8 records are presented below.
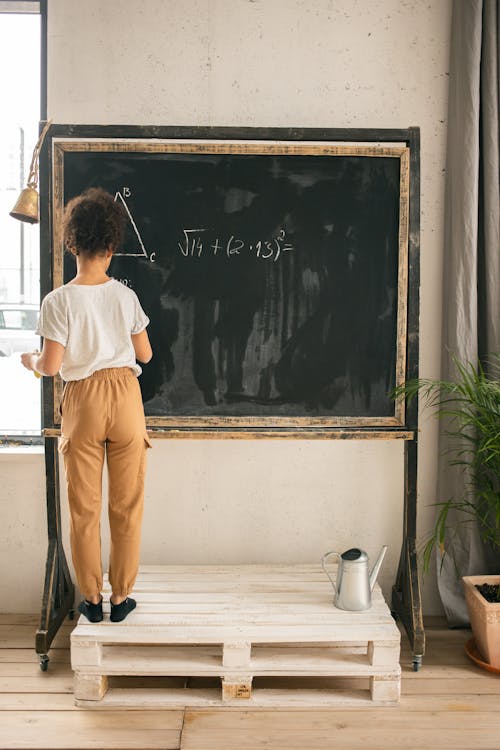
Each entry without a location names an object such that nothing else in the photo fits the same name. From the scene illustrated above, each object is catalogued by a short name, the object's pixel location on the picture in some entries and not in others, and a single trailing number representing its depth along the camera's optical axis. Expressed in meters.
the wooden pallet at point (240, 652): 2.04
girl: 2.04
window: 2.67
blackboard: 2.28
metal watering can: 2.18
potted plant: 2.24
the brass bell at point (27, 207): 2.30
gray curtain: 2.41
